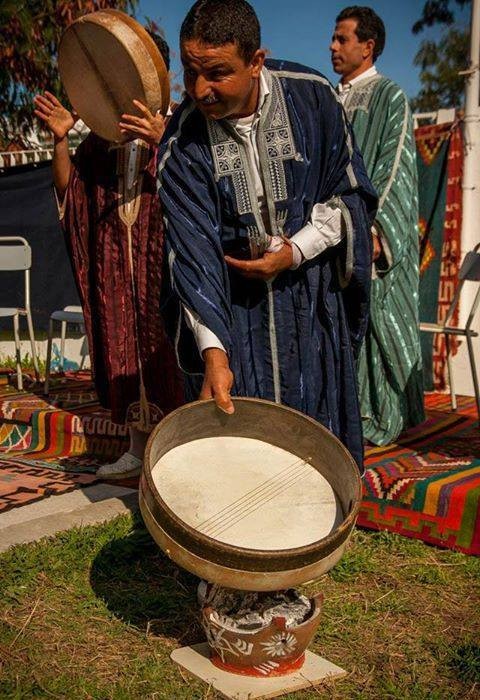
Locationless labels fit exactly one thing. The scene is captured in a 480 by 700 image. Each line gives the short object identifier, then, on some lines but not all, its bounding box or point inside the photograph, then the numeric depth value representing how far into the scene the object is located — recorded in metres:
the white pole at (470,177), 6.87
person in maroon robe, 4.62
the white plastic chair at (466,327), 5.38
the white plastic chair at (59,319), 6.45
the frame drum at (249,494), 2.28
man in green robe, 4.76
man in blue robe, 2.70
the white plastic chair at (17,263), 6.86
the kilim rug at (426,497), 3.69
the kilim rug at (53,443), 4.70
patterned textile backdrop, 7.00
